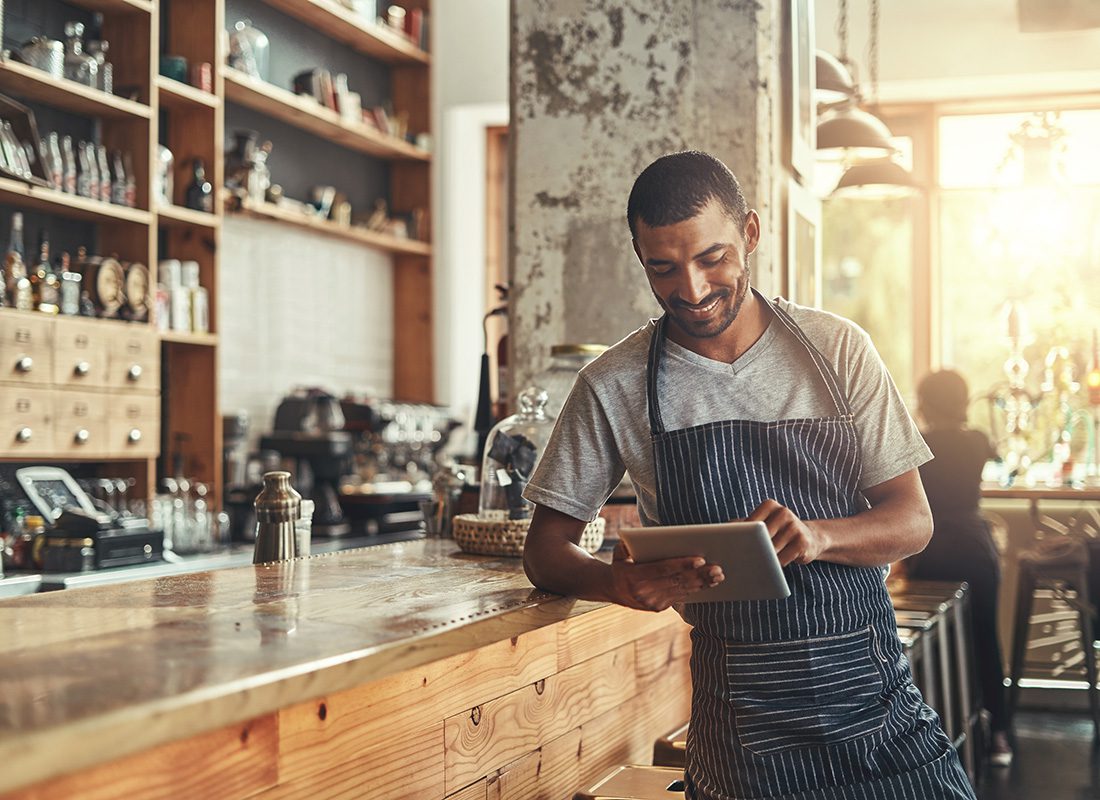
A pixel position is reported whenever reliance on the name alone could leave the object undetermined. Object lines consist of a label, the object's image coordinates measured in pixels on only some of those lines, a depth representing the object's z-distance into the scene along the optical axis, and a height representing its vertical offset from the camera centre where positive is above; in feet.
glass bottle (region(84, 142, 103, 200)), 15.89 +2.93
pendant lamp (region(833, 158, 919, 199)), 17.60 +3.17
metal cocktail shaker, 8.06 -0.73
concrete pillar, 10.49 +2.34
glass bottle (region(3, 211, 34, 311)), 14.57 +1.43
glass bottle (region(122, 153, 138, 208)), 16.49 +2.89
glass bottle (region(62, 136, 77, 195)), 15.61 +2.91
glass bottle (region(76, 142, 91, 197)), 15.84 +2.89
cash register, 13.44 -1.38
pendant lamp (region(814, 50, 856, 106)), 15.66 +4.07
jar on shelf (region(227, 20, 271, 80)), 18.98 +5.36
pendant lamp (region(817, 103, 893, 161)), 16.38 +3.51
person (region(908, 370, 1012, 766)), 16.35 -1.44
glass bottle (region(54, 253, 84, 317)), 15.20 +1.41
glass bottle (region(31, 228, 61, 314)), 14.89 +1.41
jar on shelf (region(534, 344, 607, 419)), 10.07 +0.31
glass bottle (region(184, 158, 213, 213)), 17.79 +2.98
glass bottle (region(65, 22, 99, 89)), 15.65 +4.23
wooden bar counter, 3.80 -0.96
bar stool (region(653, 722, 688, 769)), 8.10 -2.18
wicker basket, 8.39 -0.85
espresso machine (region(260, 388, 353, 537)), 18.89 -0.60
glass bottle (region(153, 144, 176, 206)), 17.31 +3.16
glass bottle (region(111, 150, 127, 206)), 16.30 +2.84
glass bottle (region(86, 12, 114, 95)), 16.02 +4.26
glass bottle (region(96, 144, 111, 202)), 16.10 +2.88
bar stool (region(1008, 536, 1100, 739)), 17.63 -2.40
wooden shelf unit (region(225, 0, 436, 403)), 23.04 +4.10
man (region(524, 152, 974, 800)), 5.35 -0.35
